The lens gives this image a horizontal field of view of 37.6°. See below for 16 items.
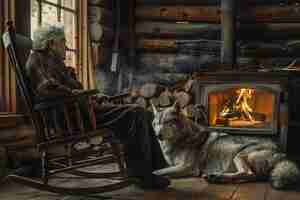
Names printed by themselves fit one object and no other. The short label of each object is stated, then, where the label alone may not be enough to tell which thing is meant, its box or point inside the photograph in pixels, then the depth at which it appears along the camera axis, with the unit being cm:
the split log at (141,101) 594
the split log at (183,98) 577
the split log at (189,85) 585
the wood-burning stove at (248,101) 465
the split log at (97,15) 602
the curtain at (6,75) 401
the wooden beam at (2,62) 398
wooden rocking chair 302
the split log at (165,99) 580
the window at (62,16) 476
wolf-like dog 403
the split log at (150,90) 591
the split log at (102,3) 602
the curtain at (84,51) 577
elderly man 326
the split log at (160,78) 616
